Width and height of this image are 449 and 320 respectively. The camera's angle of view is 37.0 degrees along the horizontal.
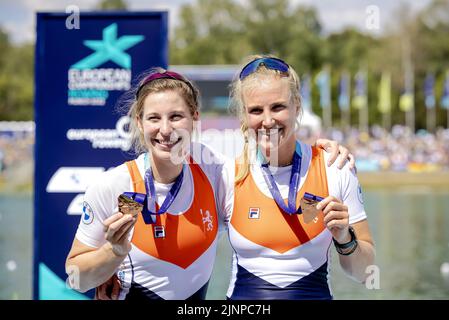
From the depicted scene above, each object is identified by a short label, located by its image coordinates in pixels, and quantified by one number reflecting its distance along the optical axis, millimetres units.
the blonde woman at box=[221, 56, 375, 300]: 2697
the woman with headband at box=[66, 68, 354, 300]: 2678
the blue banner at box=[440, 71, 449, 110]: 37031
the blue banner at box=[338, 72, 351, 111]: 40678
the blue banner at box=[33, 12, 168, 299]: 5262
